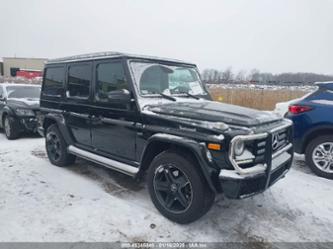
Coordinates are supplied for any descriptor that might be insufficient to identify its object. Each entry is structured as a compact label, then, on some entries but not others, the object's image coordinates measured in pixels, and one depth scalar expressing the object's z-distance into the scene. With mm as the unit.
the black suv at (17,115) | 7172
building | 61250
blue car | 4590
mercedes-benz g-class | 2629
